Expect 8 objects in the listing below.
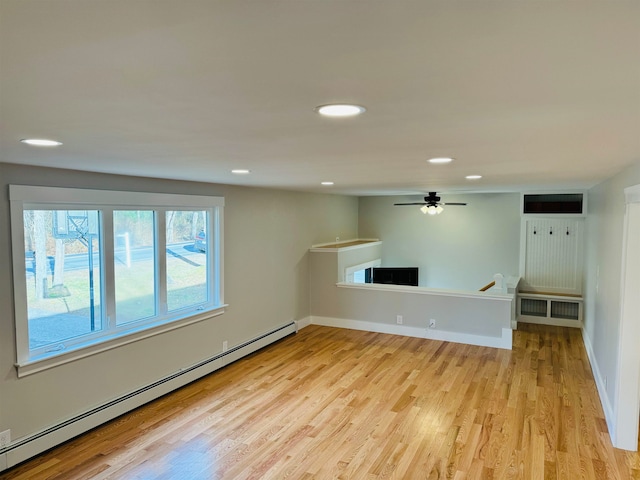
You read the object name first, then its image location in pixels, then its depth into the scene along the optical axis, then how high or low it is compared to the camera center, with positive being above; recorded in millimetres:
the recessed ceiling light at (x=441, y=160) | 2479 +371
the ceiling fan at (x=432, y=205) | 6691 +255
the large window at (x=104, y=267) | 3111 -425
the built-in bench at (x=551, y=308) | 6562 -1420
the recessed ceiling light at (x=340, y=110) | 1281 +350
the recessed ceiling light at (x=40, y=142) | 1876 +362
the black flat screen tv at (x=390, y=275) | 7917 -1040
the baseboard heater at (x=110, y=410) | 2986 -1643
